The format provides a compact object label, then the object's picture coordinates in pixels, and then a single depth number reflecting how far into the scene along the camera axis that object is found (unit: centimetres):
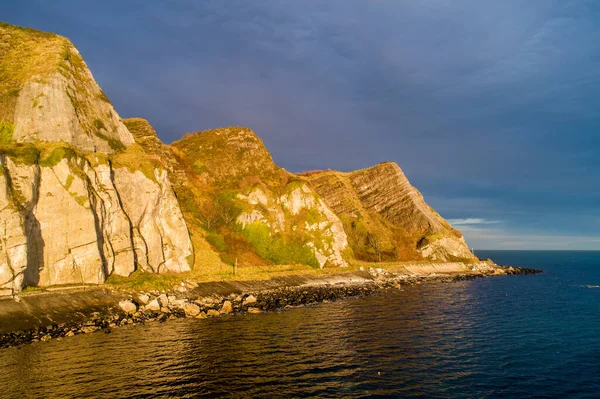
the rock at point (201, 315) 4410
